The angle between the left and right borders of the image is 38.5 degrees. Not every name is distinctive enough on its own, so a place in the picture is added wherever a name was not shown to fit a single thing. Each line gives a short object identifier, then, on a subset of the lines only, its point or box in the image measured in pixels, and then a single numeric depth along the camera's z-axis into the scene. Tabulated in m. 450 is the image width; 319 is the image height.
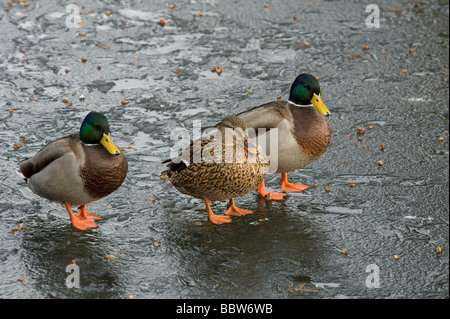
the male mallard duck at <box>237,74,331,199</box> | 4.91
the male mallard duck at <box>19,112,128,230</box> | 4.46
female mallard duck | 4.54
